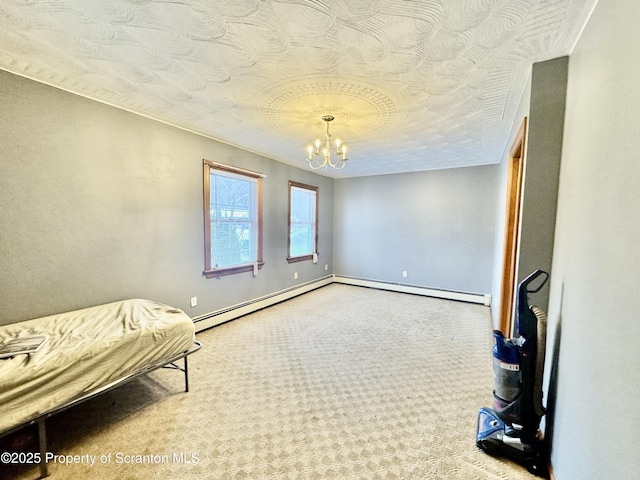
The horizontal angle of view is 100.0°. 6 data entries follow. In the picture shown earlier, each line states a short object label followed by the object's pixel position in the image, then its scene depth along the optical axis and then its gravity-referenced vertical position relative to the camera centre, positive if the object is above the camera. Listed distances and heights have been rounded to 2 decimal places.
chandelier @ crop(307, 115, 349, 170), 2.61 +0.98
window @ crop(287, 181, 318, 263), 4.88 -0.06
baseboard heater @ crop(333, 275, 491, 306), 4.63 -1.32
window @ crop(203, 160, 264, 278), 3.43 -0.03
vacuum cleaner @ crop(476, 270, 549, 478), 1.48 -0.93
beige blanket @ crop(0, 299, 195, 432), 1.37 -0.84
